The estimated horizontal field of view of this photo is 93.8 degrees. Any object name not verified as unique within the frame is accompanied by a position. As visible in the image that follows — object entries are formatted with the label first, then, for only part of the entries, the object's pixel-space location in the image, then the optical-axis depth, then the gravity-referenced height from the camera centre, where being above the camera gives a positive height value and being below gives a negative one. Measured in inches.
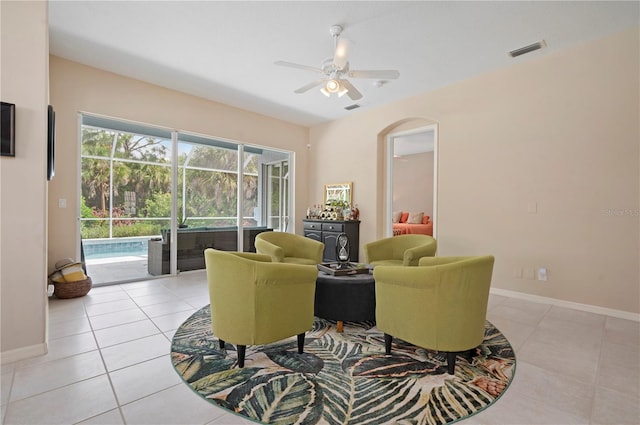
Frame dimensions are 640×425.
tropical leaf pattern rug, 67.6 -45.2
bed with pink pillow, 310.8 -14.3
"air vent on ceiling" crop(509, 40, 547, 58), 137.3 +76.9
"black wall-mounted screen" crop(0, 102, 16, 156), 86.6 +23.2
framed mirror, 241.5 +15.7
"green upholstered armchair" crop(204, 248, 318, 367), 83.8 -25.9
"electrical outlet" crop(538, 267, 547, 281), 149.0 -30.7
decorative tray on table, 115.3 -23.6
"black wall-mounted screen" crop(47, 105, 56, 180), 106.8 +24.4
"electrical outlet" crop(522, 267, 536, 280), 152.7 -31.7
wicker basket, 144.9 -39.4
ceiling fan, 113.7 +56.5
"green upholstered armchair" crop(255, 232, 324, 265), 158.6 -20.2
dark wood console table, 226.7 -17.9
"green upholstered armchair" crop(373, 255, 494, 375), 81.2 -25.8
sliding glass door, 175.0 +7.4
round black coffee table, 105.9 -31.1
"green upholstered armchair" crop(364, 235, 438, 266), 154.9 -19.9
